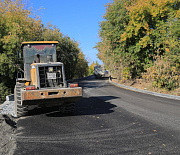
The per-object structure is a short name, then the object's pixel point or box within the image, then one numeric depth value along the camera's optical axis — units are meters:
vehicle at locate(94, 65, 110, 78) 50.31
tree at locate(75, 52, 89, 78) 71.06
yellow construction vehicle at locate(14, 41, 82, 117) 7.38
